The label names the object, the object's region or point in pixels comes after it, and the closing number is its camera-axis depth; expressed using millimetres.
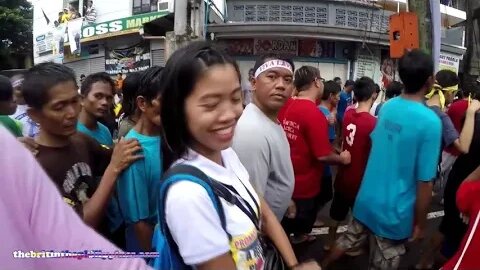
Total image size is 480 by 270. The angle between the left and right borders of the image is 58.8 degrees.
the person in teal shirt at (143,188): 1806
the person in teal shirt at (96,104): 2831
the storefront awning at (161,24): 9500
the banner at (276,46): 12781
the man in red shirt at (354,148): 3299
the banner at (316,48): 13078
